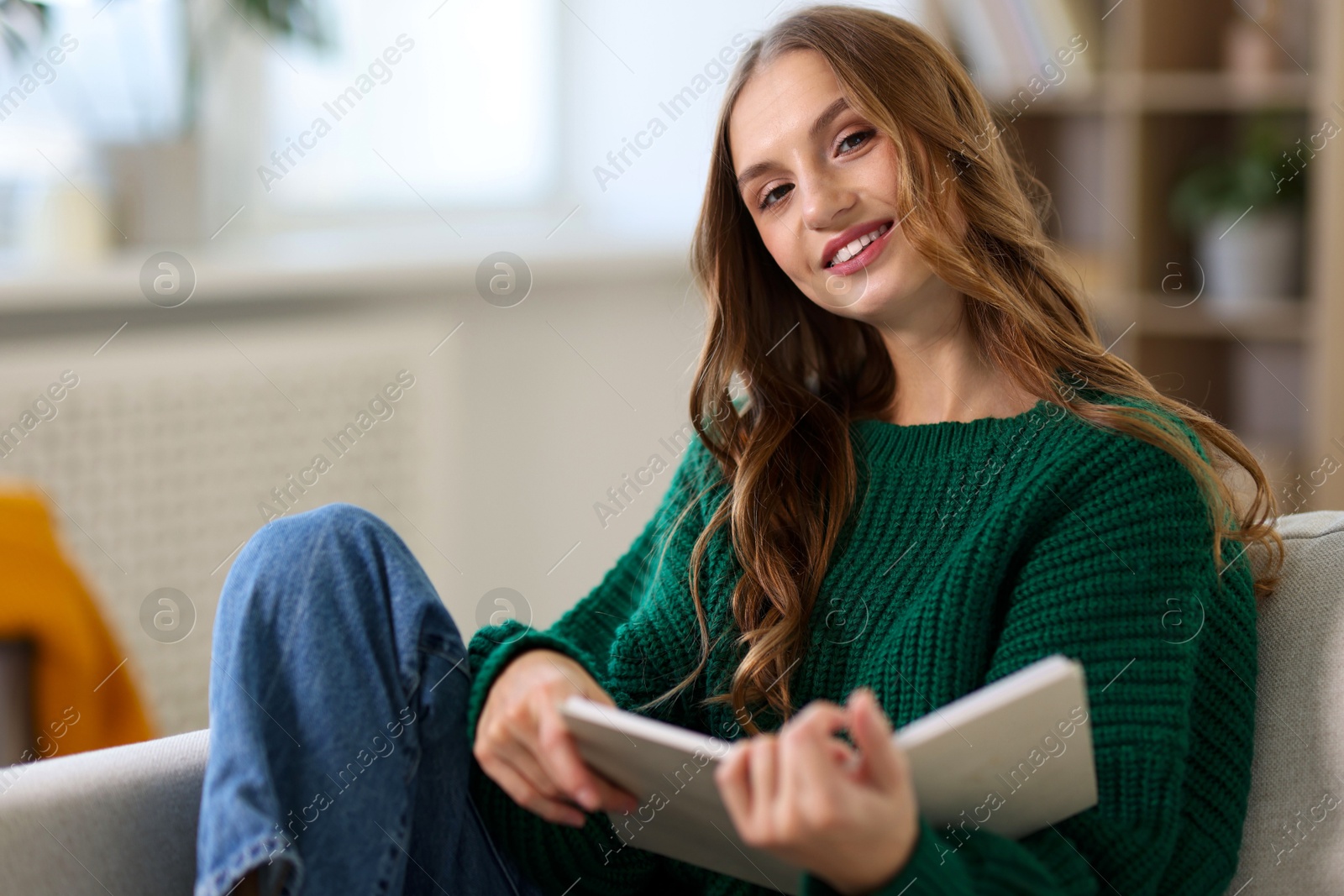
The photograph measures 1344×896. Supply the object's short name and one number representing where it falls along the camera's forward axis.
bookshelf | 2.49
